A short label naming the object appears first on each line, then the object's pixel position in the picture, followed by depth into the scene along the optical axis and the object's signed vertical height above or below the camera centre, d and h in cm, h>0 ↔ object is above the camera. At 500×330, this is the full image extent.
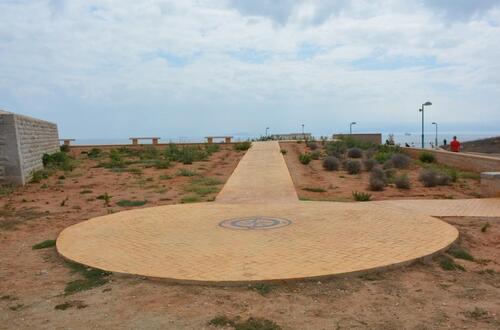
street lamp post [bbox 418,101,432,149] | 3488 +106
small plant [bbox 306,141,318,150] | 3323 -147
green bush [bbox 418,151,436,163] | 2402 -195
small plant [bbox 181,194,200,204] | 1230 -180
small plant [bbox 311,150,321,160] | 2636 -173
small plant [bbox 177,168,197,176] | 1924 -171
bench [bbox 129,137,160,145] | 4036 -63
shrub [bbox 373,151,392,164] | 2330 -180
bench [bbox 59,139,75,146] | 3900 -43
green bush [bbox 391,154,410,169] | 2134 -184
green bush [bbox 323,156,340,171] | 2069 -174
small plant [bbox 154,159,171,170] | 2247 -157
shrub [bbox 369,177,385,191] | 1405 -183
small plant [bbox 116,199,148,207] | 1212 -179
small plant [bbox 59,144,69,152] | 3384 -84
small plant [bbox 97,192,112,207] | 1234 -174
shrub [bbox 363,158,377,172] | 2047 -181
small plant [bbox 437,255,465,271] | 621 -190
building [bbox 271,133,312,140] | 5031 -117
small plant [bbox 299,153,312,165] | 2330 -169
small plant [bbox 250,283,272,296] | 529 -179
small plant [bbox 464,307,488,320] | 462 -191
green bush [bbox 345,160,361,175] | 1923 -180
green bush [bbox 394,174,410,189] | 1436 -187
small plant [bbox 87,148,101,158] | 3140 -124
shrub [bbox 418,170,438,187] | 1483 -184
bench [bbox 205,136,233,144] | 4197 -87
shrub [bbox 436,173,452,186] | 1504 -193
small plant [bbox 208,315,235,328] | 447 -180
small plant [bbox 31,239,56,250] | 792 -178
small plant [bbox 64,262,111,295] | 567 -177
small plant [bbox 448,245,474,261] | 668 -190
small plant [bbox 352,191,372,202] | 1200 -187
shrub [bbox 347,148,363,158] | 2672 -170
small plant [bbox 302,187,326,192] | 1395 -189
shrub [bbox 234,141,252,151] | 3438 -134
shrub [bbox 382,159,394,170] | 2063 -191
